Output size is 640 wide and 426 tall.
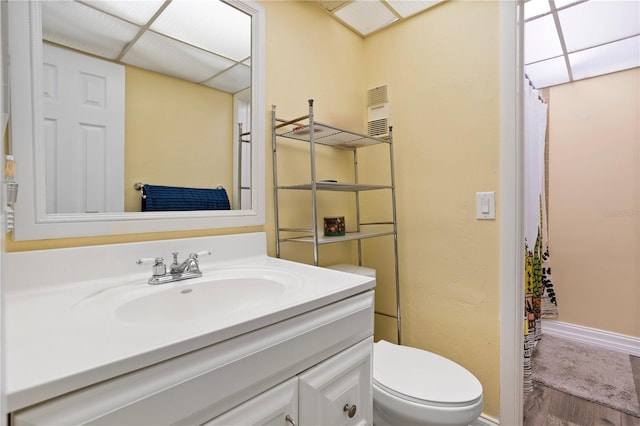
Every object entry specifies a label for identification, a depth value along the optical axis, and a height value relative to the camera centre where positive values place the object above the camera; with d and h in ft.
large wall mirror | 2.85 +1.09
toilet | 3.40 -2.01
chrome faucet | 3.14 -0.57
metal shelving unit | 4.41 +0.56
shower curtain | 6.19 -0.51
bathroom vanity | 1.53 -0.77
